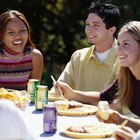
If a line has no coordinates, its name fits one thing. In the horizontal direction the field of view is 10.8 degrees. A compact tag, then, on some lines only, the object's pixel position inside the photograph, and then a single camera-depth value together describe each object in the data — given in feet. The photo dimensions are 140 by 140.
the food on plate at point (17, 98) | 14.39
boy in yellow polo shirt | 18.95
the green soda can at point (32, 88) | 16.51
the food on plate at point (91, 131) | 11.50
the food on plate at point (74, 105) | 15.27
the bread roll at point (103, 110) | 12.74
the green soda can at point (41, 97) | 14.52
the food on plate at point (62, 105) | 14.77
